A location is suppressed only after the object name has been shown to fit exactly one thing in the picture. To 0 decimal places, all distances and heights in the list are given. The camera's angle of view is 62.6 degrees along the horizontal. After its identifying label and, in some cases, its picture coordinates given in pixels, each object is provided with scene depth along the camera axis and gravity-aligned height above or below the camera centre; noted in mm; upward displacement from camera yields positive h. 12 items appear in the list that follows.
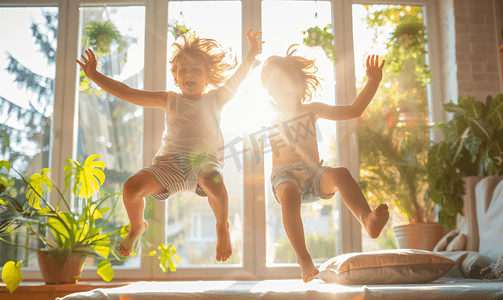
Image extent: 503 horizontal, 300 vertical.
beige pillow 1717 -301
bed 1257 -298
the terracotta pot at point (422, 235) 2631 -249
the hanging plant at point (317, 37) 2629 +1024
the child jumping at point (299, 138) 1417 +228
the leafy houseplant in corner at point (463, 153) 2426 +258
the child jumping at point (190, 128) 1474 +263
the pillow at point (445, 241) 2402 -263
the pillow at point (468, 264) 1908 -318
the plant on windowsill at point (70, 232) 2365 -199
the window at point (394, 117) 2896 +582
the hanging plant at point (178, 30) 2568 +1038
